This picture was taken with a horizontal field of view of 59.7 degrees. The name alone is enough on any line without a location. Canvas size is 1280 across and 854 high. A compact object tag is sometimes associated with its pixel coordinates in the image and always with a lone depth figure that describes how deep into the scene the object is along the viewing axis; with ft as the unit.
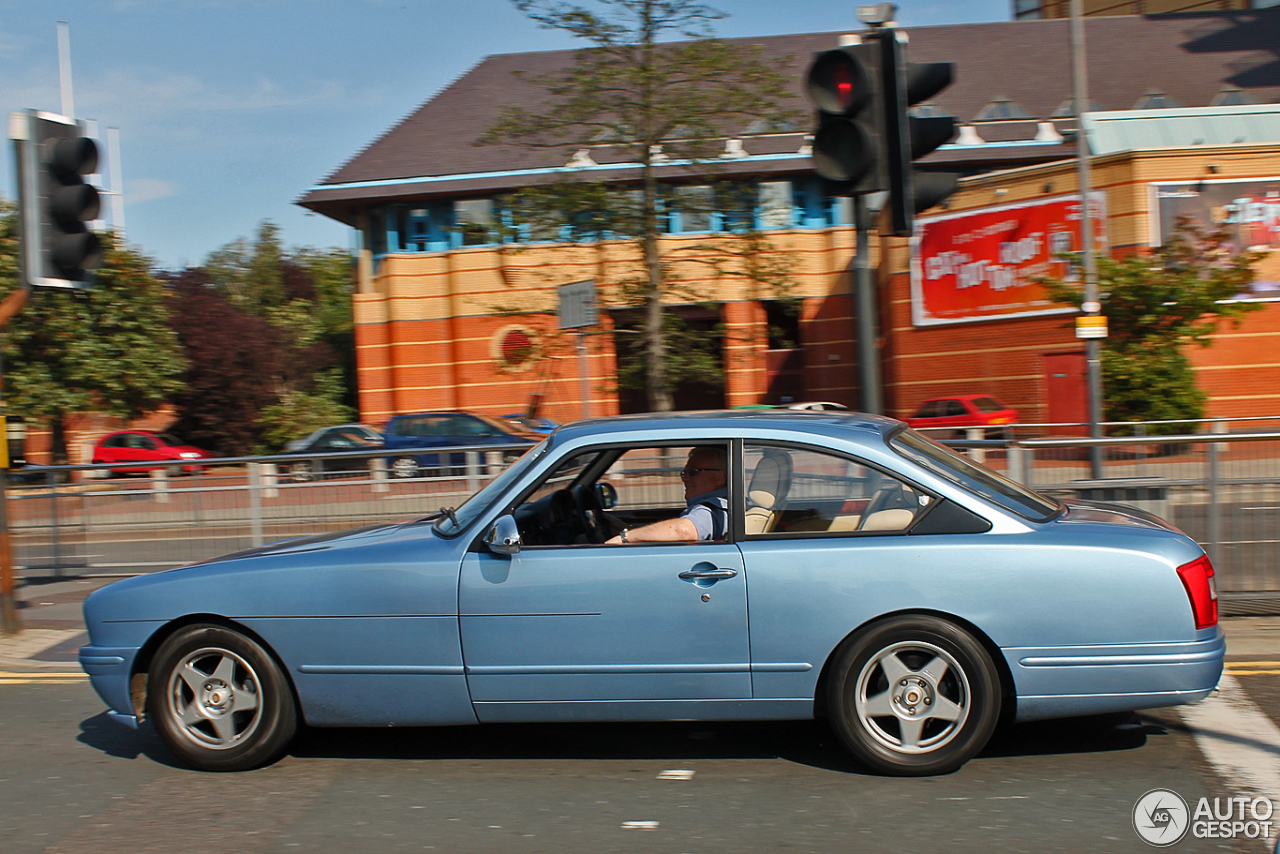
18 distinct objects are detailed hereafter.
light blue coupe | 13.92
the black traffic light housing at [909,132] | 18.93
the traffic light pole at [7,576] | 26.05
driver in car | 15.15
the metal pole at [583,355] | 34.37
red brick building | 94.79
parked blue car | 86.84
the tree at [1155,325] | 74.23
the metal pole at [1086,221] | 58.23
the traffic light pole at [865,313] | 19.79
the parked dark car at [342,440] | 95.09
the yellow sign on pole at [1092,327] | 59.11
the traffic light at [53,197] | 24.13
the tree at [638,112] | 48.55
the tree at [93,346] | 100.01
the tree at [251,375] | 131.44
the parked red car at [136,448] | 107.36
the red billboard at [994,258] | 86.53
